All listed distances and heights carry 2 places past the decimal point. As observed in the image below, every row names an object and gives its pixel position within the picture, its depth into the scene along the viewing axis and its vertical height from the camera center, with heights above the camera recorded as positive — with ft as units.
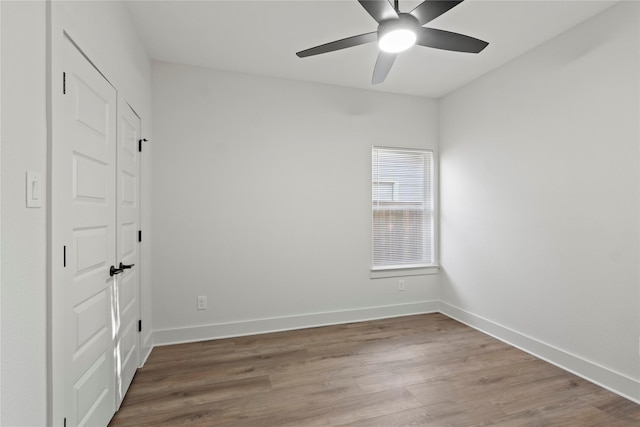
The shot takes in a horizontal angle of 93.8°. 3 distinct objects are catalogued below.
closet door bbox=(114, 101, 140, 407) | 6.66 -0.85
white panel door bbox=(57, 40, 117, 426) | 4.39 -0.32
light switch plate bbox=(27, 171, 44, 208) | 3.55 +0.30
